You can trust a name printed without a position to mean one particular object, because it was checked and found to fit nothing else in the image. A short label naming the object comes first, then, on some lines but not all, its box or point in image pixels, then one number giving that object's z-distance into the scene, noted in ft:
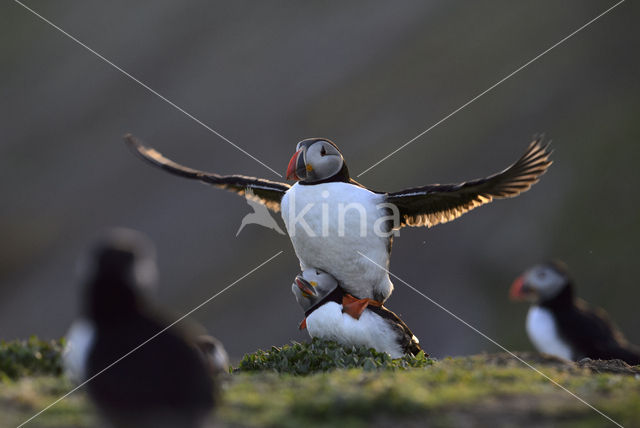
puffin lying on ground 45.96
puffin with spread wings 43.98
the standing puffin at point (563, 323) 61.52
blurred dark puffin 21.77
